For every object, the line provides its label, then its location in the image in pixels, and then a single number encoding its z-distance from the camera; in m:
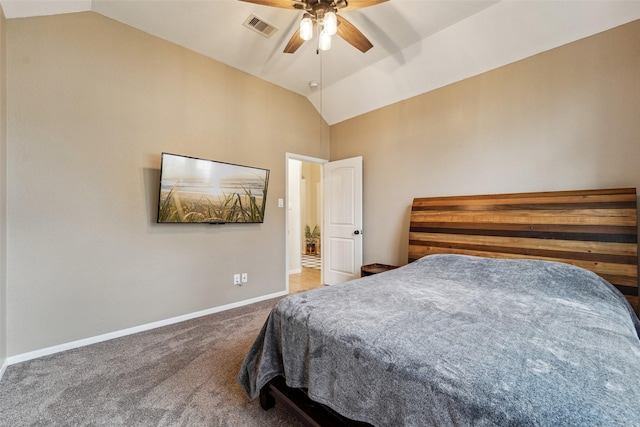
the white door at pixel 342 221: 4.03
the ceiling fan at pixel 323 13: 1.87
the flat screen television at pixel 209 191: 2.77
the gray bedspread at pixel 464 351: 0.83
